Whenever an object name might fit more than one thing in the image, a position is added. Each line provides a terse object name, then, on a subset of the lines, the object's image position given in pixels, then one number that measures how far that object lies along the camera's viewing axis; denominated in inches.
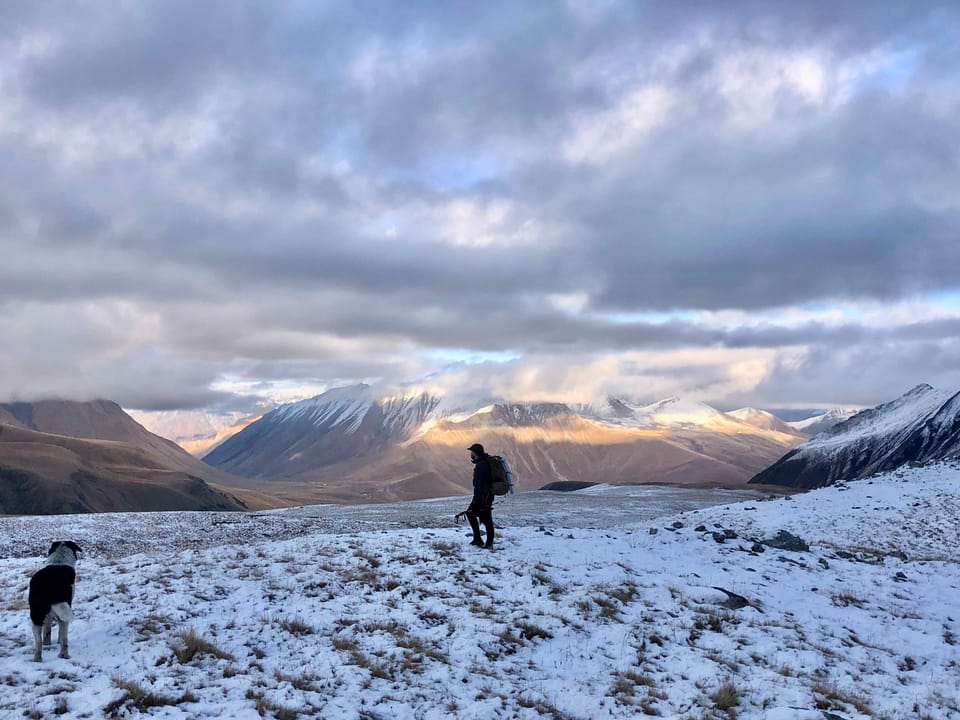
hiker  783.1
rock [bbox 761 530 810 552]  960.3
